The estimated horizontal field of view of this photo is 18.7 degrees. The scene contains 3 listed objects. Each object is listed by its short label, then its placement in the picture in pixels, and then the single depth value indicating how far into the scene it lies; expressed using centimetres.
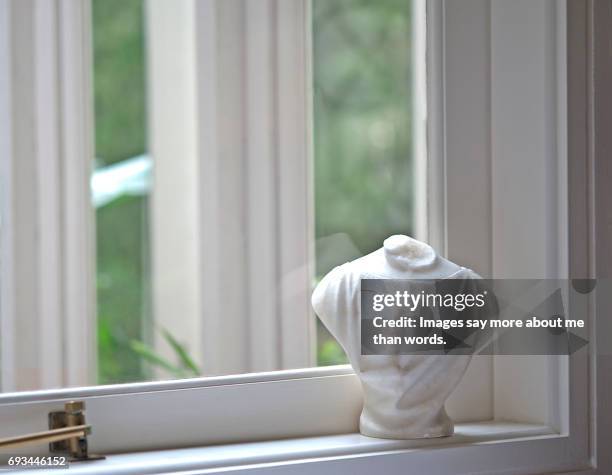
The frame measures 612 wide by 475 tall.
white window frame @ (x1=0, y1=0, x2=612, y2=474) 139
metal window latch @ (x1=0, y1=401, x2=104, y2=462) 134
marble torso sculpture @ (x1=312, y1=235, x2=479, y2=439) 140
